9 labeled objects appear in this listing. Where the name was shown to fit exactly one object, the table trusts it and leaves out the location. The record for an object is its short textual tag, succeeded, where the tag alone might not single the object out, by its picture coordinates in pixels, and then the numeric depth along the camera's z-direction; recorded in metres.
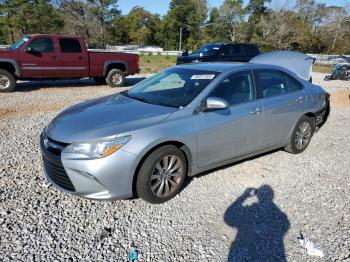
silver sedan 3.26
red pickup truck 10.25
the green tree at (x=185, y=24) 57.66
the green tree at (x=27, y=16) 36.72
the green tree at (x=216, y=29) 54.91
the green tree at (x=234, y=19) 52.62
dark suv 15.44
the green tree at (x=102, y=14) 44.03
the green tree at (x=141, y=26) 61.00
